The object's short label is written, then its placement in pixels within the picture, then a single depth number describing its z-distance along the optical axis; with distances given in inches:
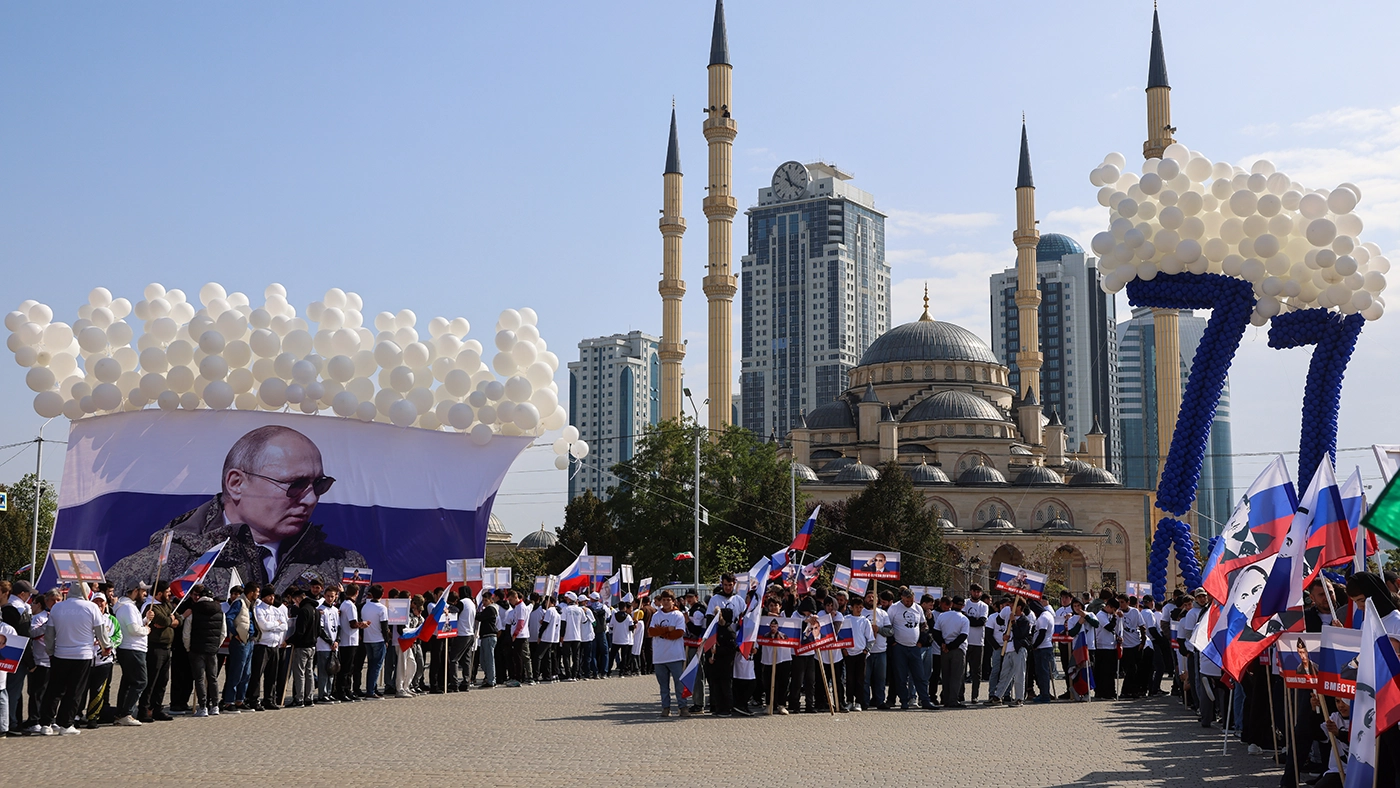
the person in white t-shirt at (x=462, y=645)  753.0
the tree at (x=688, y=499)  1913.1
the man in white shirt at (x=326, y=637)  660.7
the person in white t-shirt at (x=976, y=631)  753.0
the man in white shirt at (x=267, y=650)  617.9
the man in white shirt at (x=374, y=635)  690.8
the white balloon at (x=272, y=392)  977.5
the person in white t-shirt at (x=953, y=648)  685.3
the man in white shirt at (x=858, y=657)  650.2
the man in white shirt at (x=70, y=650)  499.8
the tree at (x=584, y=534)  2214.6
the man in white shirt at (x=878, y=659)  671.8
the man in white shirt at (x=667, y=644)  608.1
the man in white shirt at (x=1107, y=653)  749.9
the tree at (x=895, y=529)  2011.6
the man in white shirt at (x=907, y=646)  671.1
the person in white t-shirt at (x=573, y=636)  872.9
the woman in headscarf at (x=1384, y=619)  319.6
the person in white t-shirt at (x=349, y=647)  679.7
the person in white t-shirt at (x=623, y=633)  936.3
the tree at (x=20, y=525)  1891.0
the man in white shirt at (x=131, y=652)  530.9
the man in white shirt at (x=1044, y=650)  719.1
